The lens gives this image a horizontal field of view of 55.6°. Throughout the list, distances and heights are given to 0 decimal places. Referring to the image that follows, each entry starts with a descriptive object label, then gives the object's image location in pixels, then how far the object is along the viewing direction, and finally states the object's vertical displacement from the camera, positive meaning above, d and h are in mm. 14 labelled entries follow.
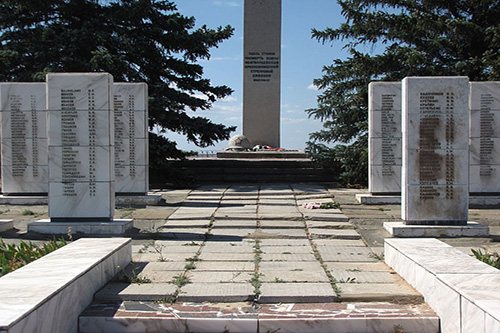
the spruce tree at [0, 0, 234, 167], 12062 +2945
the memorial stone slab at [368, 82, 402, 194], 9742 +492
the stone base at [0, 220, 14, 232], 6828 -980
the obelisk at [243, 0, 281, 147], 18161 +3445
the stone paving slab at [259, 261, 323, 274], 4855 -1130
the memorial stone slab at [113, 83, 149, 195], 9750 +415
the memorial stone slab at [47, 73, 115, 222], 6844 +202
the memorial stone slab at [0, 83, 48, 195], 9945 +415
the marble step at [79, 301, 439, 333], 3557 -1216
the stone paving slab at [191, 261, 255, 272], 4855 -1130
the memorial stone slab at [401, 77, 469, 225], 6539 +180
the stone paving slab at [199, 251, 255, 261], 5312 -1123
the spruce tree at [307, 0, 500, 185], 11016 +2468
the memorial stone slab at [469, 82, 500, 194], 9602 +412
